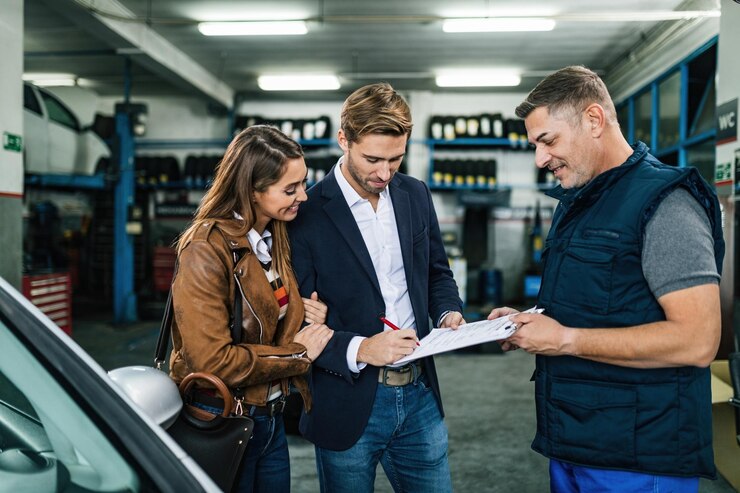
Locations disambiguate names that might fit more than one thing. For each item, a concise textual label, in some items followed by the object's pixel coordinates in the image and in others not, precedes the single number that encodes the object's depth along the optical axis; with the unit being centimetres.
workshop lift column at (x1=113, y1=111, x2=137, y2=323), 851
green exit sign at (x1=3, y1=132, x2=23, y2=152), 473
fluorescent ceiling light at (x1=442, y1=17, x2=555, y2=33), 695
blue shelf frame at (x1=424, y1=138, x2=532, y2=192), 1067
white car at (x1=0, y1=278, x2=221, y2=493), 89
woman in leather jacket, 146
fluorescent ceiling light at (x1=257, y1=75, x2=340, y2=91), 960
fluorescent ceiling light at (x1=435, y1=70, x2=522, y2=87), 998
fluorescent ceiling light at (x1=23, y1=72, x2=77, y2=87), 1038
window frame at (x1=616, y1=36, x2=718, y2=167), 661
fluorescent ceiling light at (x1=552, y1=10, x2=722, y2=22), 633
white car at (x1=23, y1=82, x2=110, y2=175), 711
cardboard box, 316
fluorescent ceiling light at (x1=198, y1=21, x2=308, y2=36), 703
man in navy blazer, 164
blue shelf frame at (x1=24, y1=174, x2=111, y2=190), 748
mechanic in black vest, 124
